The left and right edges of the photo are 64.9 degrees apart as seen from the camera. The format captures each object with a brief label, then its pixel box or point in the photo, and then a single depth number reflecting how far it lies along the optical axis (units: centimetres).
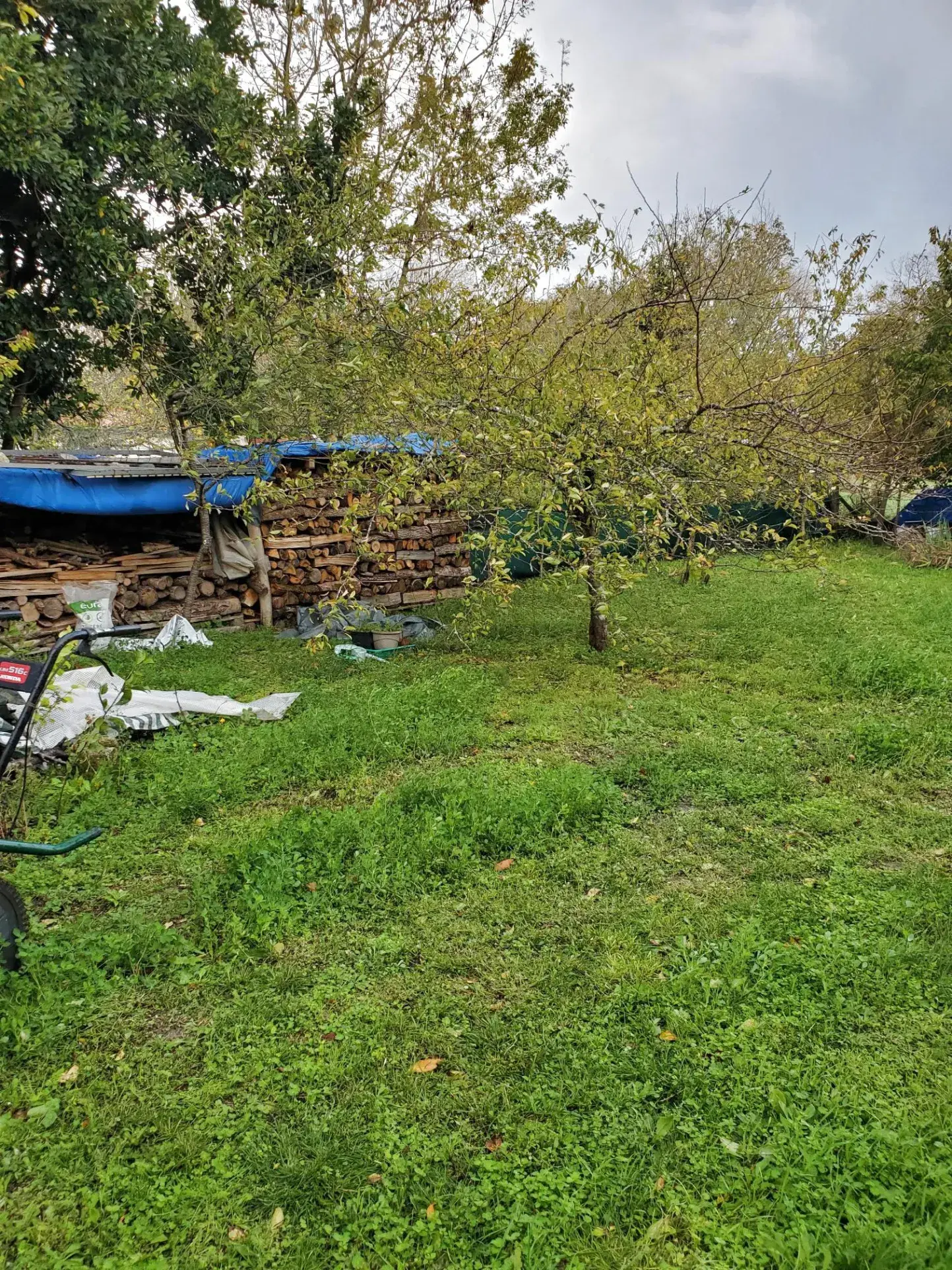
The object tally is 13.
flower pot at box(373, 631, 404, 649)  771
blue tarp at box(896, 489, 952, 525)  1591
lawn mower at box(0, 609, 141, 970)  277
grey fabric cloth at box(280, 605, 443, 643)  826
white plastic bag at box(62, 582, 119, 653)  786
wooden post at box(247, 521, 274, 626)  883
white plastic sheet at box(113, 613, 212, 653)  782
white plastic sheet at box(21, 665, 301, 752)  488
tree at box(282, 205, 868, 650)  512
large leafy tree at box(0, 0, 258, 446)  662
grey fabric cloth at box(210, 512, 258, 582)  892
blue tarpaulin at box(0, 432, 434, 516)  750
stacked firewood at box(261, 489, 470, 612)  932
